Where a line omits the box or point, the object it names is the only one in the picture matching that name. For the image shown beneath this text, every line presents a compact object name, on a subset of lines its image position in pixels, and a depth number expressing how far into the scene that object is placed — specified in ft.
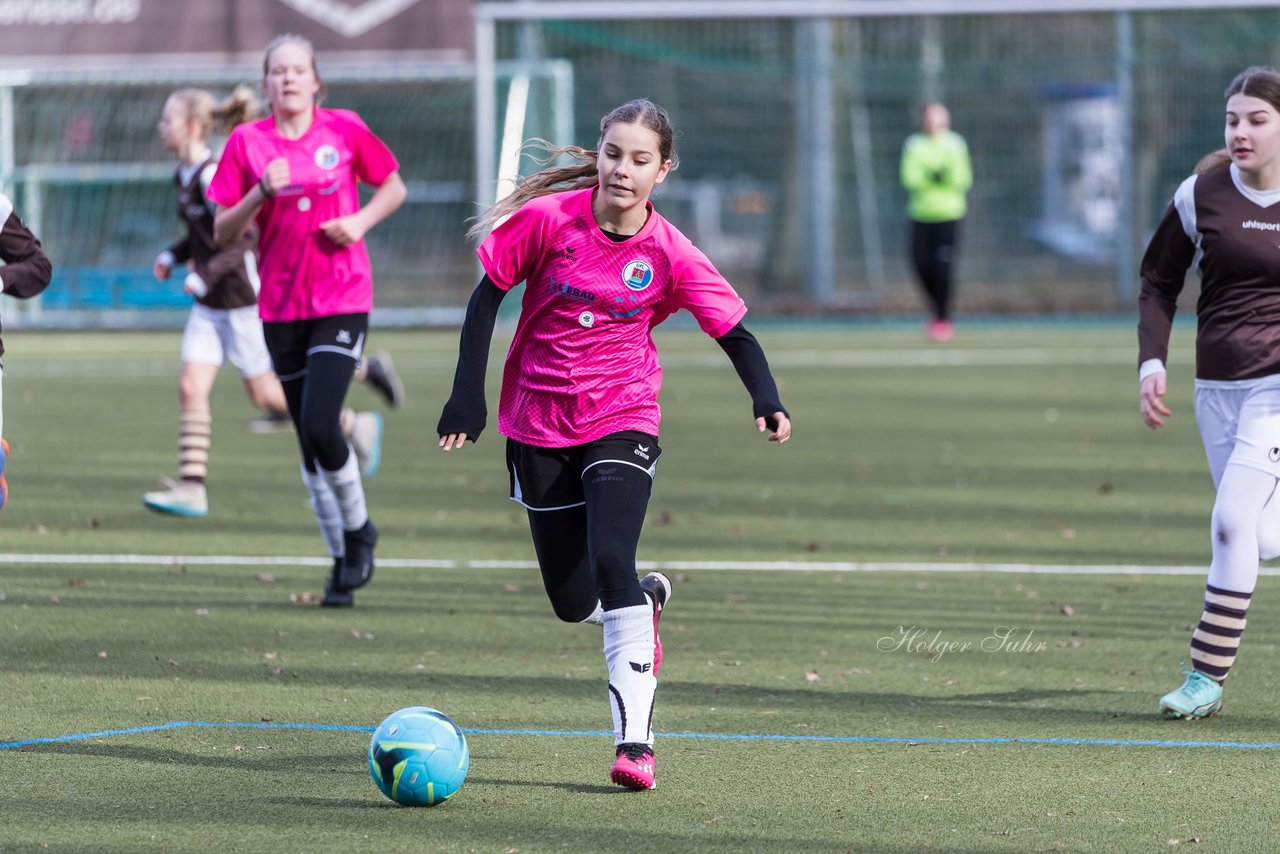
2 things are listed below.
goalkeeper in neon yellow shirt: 134.92
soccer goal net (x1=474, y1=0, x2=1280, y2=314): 155.84
